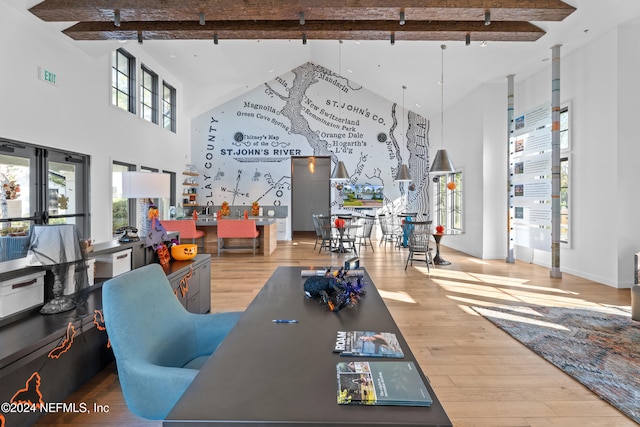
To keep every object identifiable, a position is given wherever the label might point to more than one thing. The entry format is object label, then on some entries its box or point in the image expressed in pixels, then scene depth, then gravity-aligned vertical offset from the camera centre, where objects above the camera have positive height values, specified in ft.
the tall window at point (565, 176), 19.92 +1.98
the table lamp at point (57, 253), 6.57 -0.81
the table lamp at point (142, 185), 11.45 +0.79
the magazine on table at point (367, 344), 4.10 -1.60
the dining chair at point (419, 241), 20.74 -1.74
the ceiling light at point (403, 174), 29.33 +3.01
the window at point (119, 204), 22.31 +0.37
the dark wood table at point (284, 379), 2.94 -1.67
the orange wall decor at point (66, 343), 6.05 -2.26
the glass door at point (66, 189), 17.09 +1.03
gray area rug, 8.08 -3.78
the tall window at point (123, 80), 22.63 +8.49
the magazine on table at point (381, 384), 3.15 -1.64
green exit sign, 15.84 +6.00
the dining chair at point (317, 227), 29.59 -1.33
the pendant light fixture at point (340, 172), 27.99 +3.02
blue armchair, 4.57 -1.97
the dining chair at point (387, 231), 32.18 -1.88
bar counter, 27.30 -2.02
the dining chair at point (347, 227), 26.57 -1.25
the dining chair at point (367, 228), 30.45 -1.46
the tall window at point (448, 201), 29.82 +0.93
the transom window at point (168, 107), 30.27 +8.92
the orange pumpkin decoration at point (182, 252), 11.92 -1.38
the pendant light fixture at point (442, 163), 21.98 +2.96
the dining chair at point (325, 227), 27.63 -1.28
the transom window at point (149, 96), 26.48 +8.64
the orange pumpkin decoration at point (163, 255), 11.02 -1.38
